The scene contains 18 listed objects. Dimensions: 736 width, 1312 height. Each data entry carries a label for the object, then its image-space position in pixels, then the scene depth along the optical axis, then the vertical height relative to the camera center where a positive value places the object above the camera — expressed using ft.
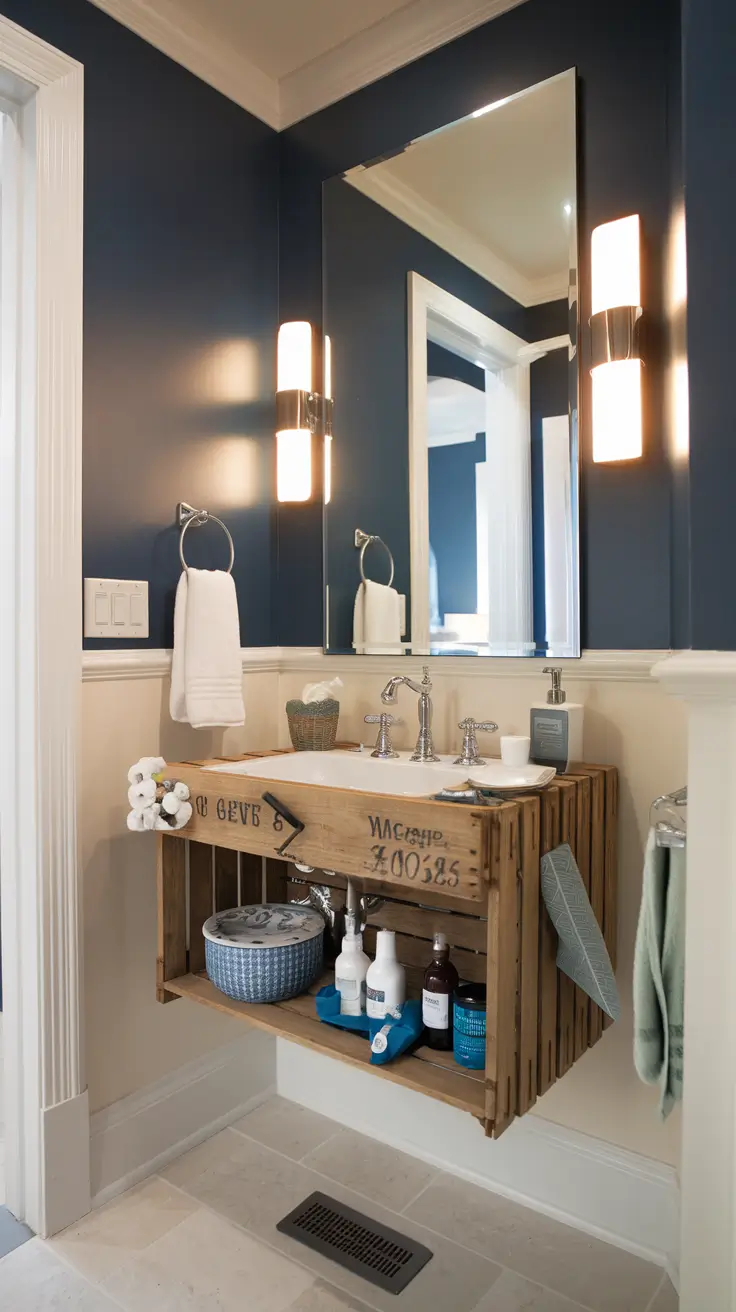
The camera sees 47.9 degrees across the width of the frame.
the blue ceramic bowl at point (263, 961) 5.14 -1.90
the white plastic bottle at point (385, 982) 4.86 -1.91
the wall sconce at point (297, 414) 6.61 +1.96
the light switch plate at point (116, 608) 5.45 +0.35
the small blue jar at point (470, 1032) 4.38 -2.00
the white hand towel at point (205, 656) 5.75 +0.02
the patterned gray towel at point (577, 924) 4.26 -1.38
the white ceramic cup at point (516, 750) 5.00 -0.56
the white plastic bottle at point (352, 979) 5.04 -1.97
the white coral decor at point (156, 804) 5.11 -0.90
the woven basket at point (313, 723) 6.04 -0.48
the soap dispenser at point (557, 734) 4.95 -0.46
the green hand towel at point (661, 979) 3.51 -1.38
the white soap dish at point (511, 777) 4.38 -0.67
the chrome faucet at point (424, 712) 5.66 -0.38
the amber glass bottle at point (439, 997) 4.66 -1.94
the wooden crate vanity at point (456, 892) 4.00 -1.32
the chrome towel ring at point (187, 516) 6.06 +1.05
